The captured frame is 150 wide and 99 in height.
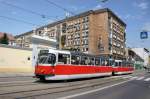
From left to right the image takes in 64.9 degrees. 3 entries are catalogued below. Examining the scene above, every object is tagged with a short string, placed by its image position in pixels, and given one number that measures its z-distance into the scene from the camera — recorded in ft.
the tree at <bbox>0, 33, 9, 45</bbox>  109.75
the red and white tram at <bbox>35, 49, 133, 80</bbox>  29.38
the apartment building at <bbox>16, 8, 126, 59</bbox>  112.88
